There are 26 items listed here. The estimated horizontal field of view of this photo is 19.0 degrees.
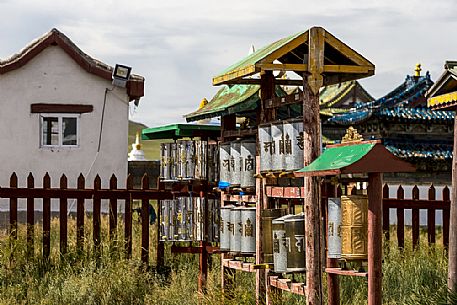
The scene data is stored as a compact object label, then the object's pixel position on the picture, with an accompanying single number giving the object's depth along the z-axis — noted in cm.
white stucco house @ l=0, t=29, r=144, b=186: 3082
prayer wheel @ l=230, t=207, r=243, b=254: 1337
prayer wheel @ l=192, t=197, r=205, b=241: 1501
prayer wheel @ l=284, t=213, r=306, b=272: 1163
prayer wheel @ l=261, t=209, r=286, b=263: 1268
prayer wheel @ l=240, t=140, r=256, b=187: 1339
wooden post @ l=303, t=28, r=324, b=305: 1134
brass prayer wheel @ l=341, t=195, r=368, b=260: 1063
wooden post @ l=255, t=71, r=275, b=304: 1278
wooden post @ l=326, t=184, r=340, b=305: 1118
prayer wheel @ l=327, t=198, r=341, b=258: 1095
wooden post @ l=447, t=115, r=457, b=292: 1230
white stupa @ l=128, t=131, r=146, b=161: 5534
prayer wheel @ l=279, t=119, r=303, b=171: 1180
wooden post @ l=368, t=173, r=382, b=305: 1034
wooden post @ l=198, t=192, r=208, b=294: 1503
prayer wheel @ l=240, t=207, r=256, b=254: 1310
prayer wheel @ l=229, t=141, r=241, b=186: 1367
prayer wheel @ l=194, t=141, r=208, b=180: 1508
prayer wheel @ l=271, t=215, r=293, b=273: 1179
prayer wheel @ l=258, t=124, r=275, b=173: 1251
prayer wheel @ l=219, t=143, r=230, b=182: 1405
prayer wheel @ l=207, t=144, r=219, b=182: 1502
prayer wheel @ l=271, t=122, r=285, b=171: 1217
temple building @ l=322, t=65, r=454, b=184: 3823
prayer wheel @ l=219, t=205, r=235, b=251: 1369
